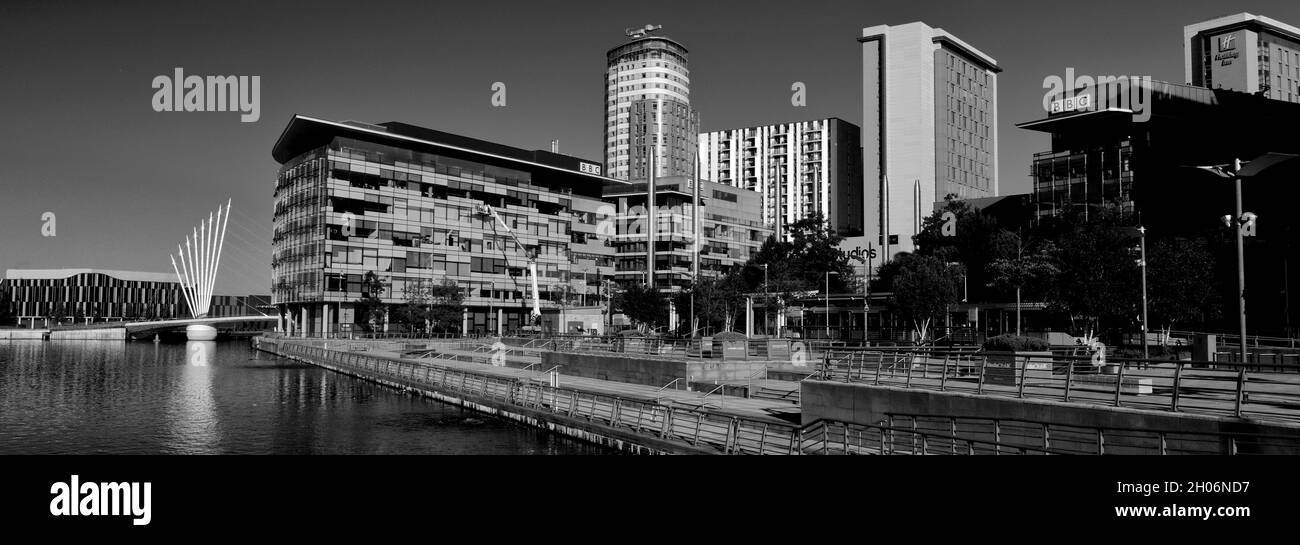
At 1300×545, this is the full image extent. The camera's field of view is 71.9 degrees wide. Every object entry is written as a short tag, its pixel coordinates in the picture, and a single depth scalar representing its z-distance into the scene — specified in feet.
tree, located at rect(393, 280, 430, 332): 347.36
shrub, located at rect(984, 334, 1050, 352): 95.20
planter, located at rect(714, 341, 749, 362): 136.26
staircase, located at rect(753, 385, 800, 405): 106.01
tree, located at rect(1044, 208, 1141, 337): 128.26
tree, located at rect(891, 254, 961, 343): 192.75
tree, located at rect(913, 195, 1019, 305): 288.92
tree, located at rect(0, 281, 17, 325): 528.63
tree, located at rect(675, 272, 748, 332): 246.88
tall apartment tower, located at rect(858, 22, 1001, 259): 501.97
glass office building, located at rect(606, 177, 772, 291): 485.97
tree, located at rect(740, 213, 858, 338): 259.60
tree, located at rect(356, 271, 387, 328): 349.82
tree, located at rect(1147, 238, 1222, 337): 136.15
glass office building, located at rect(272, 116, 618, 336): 358.64
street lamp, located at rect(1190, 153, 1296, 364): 67.51
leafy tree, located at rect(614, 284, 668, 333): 276.00
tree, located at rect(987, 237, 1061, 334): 203.51
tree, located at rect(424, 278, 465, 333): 349.41
